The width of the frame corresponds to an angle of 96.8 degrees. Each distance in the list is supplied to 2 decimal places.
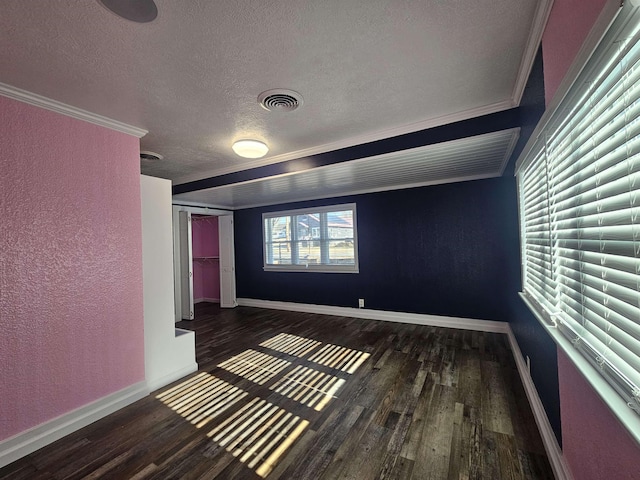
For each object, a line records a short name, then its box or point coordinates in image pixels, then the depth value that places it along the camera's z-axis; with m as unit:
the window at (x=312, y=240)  5.29
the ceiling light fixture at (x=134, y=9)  1.28
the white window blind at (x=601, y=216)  0.79
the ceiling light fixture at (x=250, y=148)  2.73
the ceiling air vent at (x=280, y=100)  2.07
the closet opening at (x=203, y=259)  5.38
